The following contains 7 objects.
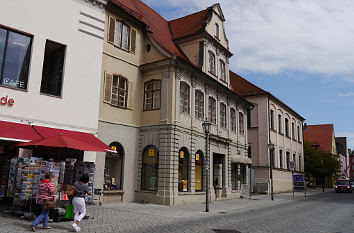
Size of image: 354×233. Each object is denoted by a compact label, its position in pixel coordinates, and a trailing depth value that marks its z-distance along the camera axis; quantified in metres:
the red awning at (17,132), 12.07
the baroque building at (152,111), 18.52
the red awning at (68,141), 11.21
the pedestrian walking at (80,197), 9.78
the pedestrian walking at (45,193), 9.56
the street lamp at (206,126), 16.89
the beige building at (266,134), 35.06
